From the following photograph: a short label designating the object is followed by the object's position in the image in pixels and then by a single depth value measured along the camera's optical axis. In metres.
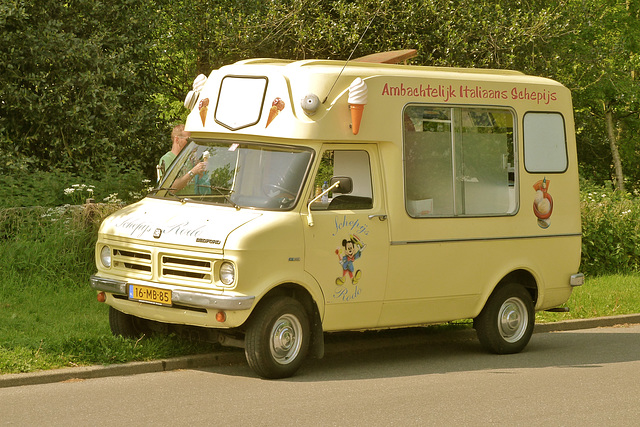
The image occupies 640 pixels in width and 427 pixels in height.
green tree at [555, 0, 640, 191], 26.12
